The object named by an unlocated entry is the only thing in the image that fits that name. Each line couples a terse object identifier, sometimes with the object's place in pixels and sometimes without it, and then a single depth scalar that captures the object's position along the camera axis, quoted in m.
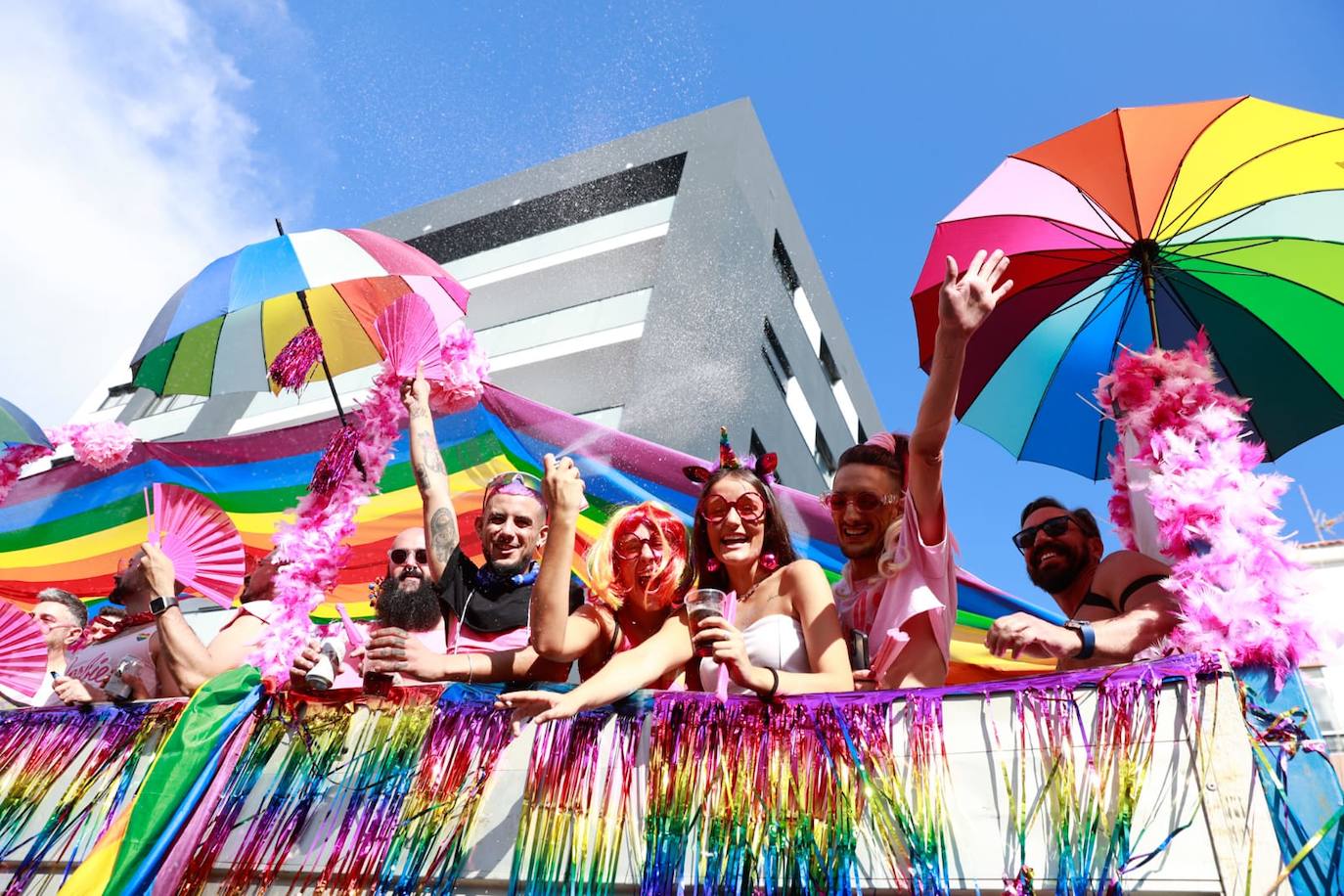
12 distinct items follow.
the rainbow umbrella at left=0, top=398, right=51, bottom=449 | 4.98
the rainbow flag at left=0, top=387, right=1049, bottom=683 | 4.39
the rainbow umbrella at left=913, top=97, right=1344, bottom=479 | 2.86
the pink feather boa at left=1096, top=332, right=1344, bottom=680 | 1.80
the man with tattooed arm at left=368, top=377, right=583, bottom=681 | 2.62
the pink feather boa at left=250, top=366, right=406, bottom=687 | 3.07
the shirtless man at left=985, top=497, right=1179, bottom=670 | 1.92
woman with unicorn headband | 1.92
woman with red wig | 2.44
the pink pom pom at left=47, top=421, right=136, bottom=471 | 5.27
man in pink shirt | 2.11
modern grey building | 12.27
